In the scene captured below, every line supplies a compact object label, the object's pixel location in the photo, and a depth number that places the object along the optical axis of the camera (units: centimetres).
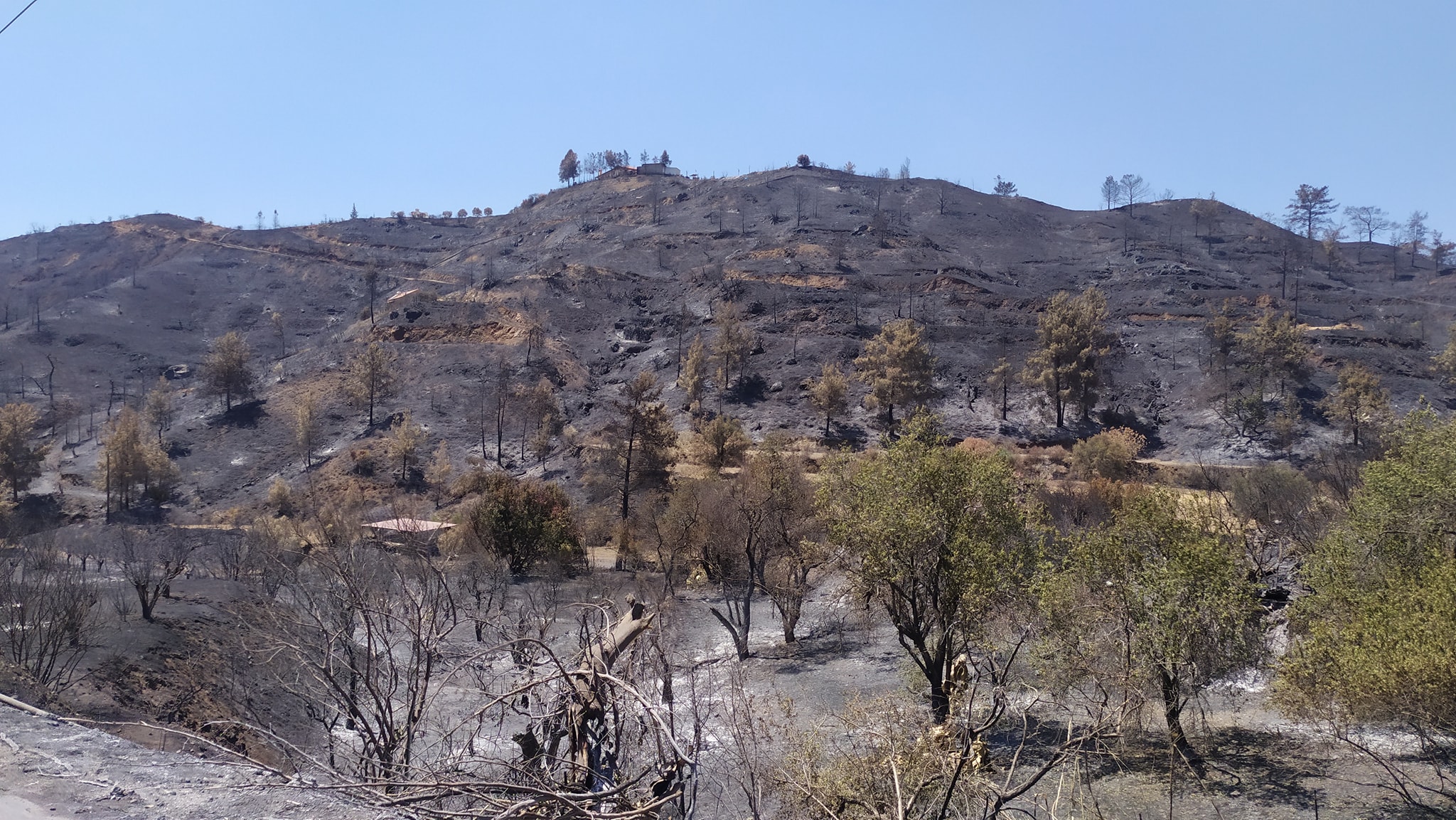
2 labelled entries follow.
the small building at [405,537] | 3228
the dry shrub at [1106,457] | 4909
